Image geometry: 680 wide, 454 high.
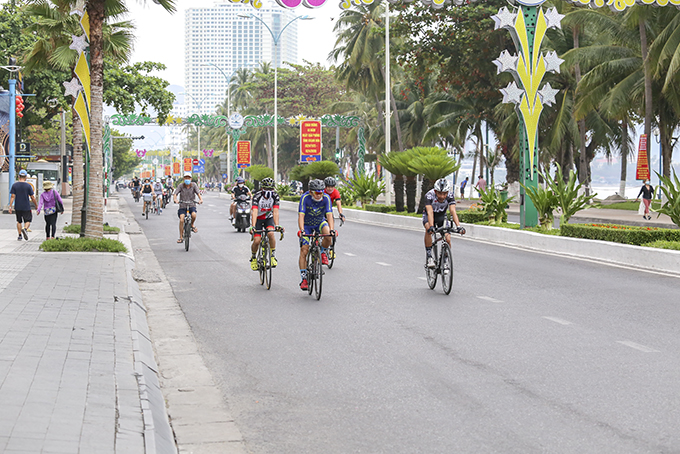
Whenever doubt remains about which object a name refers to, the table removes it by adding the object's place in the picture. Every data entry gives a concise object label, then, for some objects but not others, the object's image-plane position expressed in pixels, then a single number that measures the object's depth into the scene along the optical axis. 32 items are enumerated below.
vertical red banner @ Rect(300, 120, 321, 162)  50.84
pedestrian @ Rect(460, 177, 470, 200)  65.94
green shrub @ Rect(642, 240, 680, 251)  16.17
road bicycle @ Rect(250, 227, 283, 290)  13.14
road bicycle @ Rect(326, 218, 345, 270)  16.11
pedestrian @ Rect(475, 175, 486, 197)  54.19
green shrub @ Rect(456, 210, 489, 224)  26.09
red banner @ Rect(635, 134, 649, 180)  39.57
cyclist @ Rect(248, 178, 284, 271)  13.15
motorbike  26.35
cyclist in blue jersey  12.03
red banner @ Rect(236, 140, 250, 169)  68.97
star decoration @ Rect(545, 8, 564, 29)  23.61
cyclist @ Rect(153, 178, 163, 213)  39.88
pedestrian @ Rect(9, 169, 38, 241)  21.17
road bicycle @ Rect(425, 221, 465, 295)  12.23
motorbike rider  22.48
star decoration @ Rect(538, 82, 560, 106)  23.50
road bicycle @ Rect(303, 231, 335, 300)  11.68
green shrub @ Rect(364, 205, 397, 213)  34.83
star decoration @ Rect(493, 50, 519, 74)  23.34
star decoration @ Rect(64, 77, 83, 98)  19.19
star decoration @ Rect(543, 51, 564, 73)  23.72
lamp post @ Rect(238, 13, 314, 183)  45.11
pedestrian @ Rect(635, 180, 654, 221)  32.62
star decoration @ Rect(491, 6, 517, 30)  23.12
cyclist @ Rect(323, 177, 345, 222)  14.54
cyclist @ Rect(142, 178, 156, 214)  37.16
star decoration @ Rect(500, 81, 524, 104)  23.52
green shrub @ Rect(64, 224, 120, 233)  23.64
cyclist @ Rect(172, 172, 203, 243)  20.94
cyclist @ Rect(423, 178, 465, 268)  12.55
